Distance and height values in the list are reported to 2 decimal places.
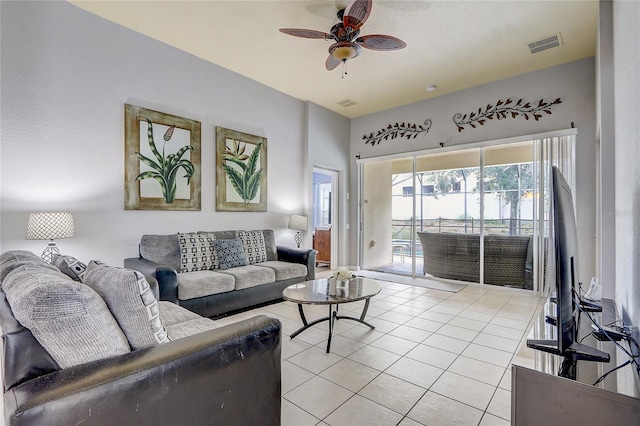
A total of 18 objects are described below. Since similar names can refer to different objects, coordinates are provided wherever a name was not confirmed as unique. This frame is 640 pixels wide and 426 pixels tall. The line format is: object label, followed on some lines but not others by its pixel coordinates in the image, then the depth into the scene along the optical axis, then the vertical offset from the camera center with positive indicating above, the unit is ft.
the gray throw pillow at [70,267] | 5.77 -1.03
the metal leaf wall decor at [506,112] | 14.53 +5.04
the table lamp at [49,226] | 8.79 -0.34
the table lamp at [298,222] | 16.97 -0.45
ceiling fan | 9.22 +5.50
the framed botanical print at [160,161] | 11.69 +2.14
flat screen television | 3.52 -1.06
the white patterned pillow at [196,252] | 11.99 -1.51
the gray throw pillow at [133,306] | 4.18 -1.24
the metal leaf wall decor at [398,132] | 18.38 +5.10
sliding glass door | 14.74 +0.06
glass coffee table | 8.59 -2.33
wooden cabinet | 22.81 -2.29
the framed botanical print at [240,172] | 14.56 +2.09
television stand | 2.92 -1.80
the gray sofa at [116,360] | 3.25 -1.75
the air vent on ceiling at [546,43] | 11.85 +6.64
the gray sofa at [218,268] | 10.35 -2.18
